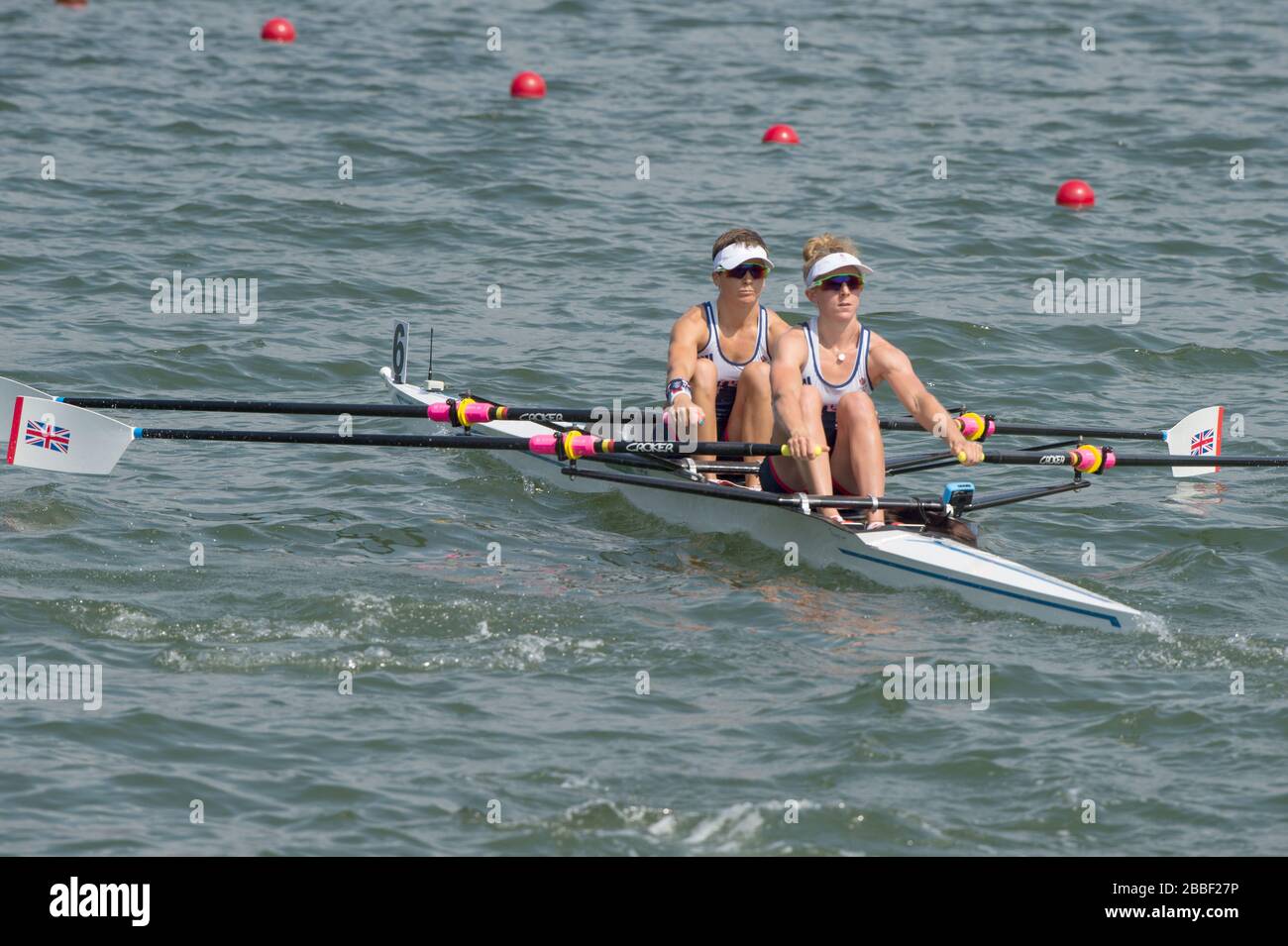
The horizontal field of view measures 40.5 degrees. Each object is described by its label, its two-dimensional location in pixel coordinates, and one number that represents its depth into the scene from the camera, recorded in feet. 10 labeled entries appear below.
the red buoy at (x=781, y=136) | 67.21
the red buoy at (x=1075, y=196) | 60.70
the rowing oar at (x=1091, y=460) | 31.96
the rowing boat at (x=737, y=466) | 28.96
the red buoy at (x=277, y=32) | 80.12
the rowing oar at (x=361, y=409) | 34.60
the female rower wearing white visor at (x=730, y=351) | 32.81
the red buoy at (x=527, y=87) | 71.56
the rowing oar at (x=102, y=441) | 32.58
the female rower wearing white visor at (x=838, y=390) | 30.14
